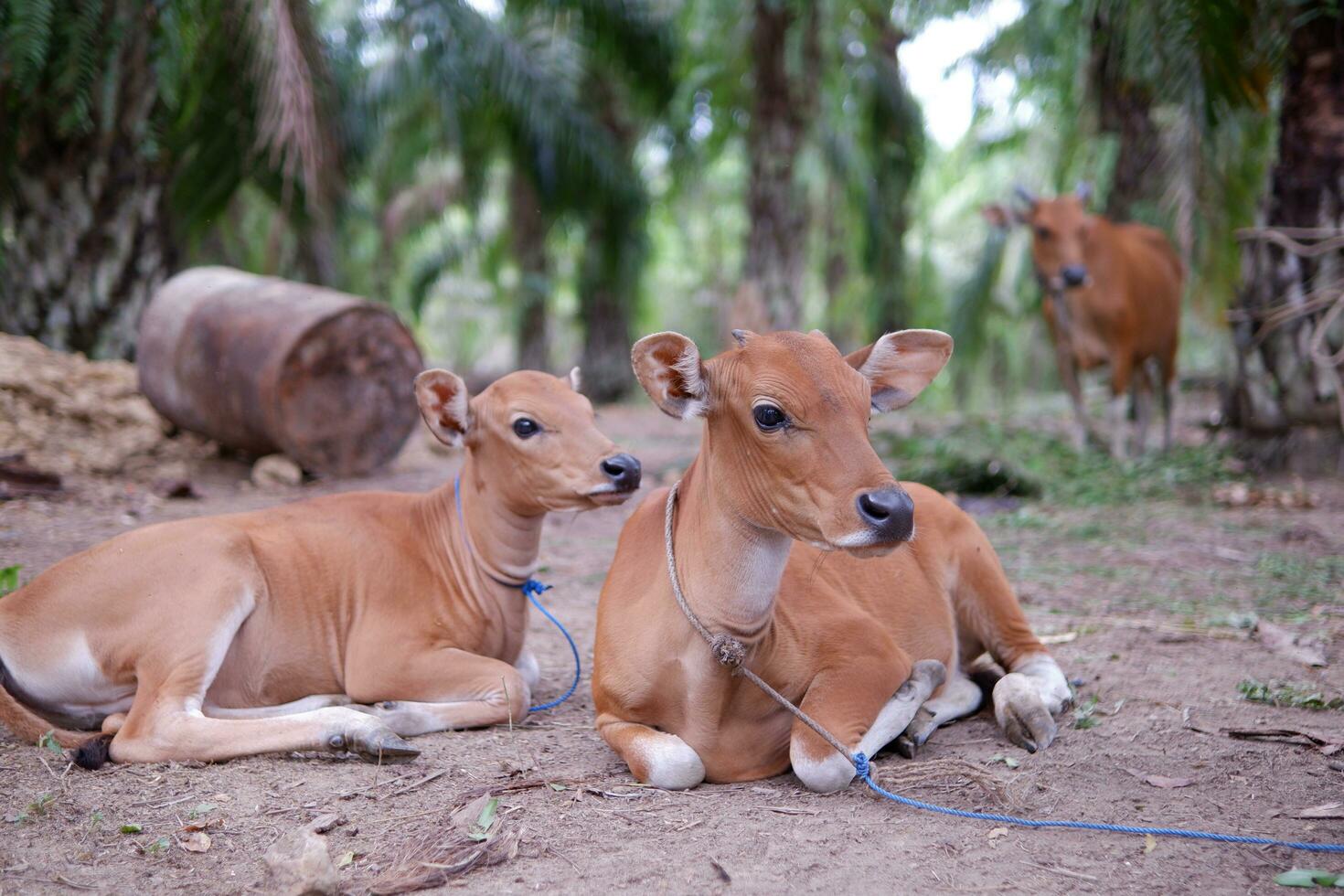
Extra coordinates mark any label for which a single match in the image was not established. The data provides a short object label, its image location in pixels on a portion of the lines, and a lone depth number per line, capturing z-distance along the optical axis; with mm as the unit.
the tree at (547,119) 13539
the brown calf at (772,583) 3432
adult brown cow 11344
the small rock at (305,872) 2887
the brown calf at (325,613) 4113
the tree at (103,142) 8273
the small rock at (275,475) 8445
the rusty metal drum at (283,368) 8273
